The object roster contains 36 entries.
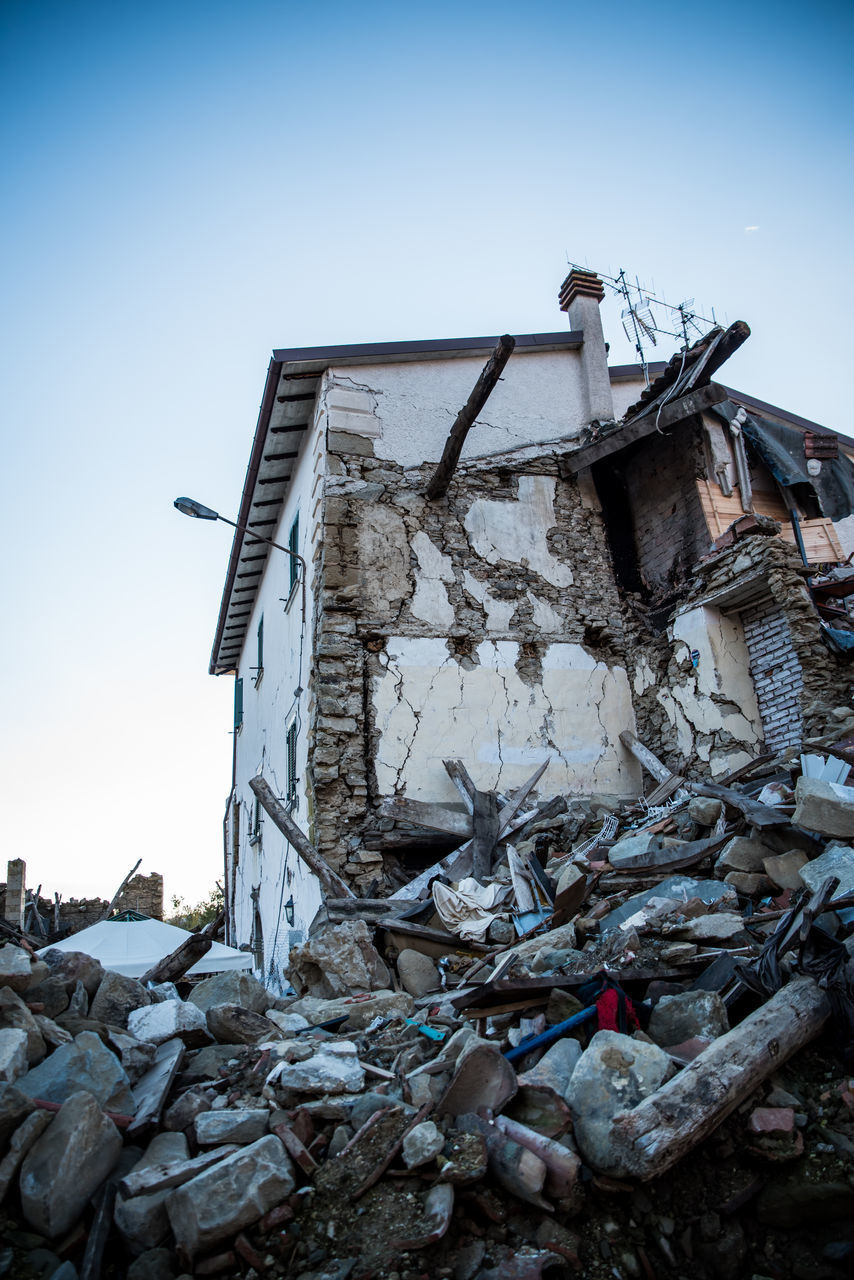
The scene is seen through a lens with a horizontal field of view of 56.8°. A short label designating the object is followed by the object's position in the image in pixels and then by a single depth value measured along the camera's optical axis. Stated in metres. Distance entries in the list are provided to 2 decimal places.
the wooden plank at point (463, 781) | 8.02
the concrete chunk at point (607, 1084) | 3.05
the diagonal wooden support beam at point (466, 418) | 7.91
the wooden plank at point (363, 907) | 6.76
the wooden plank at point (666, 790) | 8.02
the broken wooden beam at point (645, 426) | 8.49
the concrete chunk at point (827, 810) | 5.11
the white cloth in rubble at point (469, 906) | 6.12
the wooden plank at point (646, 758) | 8.52
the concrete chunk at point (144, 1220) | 2.85
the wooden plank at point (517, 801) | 7.86
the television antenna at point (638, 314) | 11.50
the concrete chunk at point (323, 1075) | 3.60
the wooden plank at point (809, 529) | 9.86
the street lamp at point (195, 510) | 9.33
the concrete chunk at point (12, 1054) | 3.34
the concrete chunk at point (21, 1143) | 2.90
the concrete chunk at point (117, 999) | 4.45
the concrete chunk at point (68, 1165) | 2.85
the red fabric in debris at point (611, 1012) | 3.79
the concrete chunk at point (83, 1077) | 3.42
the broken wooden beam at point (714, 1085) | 2.91
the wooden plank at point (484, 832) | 7.35
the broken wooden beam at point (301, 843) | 7.17
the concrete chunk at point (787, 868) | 5.15
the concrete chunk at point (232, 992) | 5.00
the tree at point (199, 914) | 25.39
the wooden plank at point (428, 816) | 7.82
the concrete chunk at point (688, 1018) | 3.64
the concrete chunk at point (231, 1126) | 3.29
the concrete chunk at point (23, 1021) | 3.62
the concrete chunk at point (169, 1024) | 4.30
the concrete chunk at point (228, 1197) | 2.80
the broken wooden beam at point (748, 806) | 5.50
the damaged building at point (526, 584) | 8.16
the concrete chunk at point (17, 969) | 3.99
